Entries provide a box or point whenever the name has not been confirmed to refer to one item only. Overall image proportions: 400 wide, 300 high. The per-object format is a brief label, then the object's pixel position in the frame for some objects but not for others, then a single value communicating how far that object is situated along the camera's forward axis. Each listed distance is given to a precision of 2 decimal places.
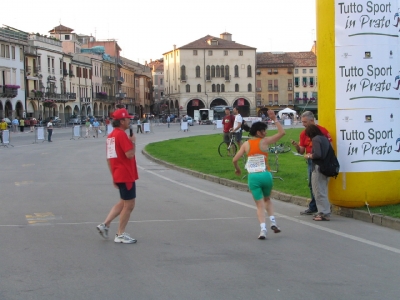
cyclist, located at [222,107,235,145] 21.92
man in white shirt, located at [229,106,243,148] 21.05
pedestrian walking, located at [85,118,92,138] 51.87
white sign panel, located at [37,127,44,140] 42.12
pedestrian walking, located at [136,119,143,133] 60.15
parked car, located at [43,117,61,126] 76.12
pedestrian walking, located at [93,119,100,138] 52.40
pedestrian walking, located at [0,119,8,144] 44.00
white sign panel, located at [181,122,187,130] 59.59
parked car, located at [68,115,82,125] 80.62
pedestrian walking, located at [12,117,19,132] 63.96
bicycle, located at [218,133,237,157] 22.46
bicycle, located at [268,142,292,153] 21.85
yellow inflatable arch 10.26
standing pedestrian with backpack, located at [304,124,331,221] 9.81
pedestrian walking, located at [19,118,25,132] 64.06
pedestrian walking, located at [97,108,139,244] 8.05
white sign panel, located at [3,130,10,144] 36.31
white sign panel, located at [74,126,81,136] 48.04
